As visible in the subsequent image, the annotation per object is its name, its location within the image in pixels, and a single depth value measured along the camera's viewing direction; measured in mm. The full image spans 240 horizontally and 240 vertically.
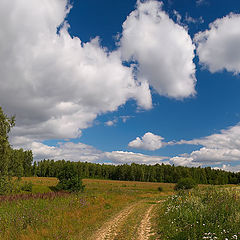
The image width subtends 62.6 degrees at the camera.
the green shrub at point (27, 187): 27584
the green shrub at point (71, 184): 27309
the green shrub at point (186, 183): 40806
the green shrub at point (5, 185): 18762
